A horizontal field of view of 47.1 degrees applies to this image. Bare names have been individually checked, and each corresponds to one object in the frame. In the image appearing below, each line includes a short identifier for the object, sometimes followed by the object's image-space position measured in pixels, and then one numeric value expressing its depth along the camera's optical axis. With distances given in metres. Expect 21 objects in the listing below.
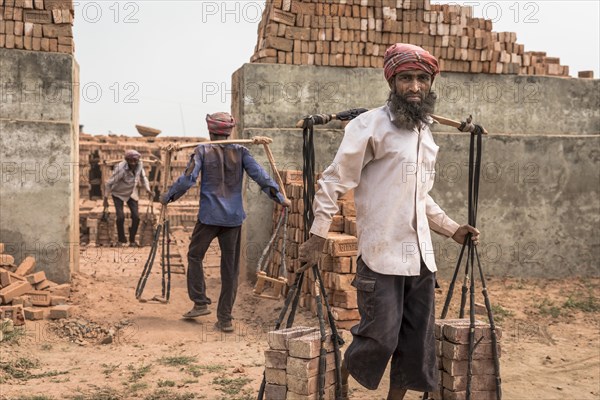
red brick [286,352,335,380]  3.82
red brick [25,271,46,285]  7.59
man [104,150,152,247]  13.01
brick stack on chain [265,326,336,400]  3.84
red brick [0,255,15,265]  7.58
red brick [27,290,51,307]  7.37
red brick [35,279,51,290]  7.67
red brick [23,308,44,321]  7.04
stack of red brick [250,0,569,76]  8.65
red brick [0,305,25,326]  6.87
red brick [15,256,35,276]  7.65
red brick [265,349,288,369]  3.96
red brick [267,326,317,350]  3.97
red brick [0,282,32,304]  7.12
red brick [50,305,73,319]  7.16
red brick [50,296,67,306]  7.47
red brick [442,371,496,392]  4.29
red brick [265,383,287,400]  3.96
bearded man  3.64
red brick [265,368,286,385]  3.97
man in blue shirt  6.85
